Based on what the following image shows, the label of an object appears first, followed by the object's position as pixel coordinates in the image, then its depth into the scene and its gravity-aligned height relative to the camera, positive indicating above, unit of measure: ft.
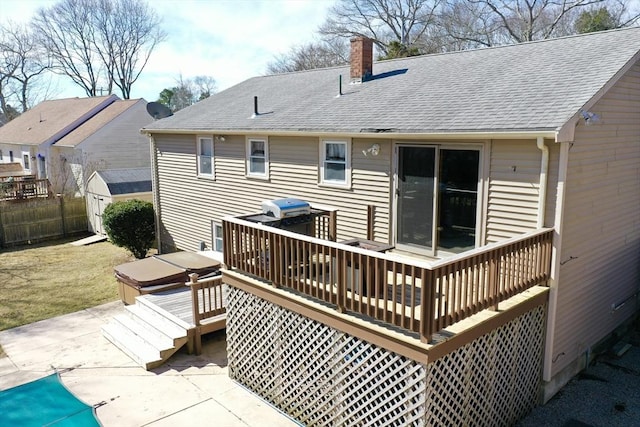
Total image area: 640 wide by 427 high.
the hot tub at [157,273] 34.37 -8.79
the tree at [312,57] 120.26 +24.13
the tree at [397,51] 72.90 +15.00
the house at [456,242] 18.07 -4.20
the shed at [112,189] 59.16 -4.66
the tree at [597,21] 81.10 +21.49
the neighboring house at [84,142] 80.94 +1.48
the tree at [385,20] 110.93 +30.27
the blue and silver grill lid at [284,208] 25.79 -3.02
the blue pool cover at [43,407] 22.02 -12.02
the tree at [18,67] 134.62 +23.75
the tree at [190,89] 187.73 +23.83
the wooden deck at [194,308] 28.76 -9.94
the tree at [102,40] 140.87 +32.92
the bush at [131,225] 51.08 -7.74
